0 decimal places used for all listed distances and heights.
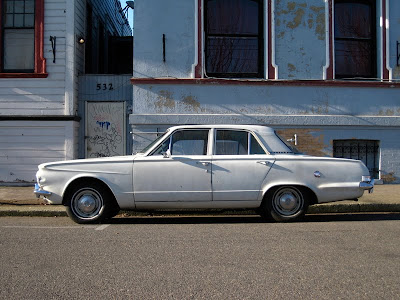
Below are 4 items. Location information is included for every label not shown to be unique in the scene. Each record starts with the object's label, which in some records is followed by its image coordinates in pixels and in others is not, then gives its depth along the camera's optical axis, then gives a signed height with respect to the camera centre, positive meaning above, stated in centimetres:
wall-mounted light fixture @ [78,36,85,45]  1266 +323
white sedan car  740 -32
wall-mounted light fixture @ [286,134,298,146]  1206 +55
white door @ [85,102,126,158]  1277 +83
